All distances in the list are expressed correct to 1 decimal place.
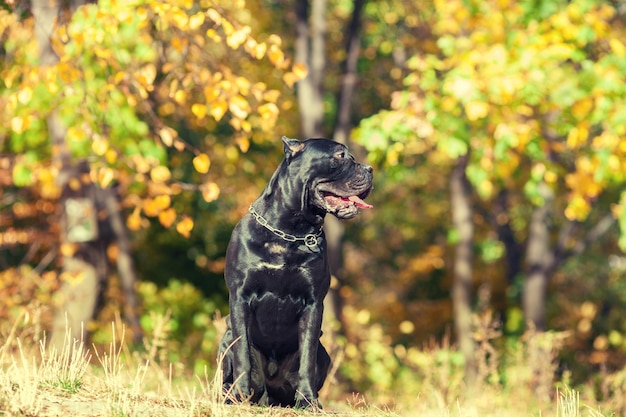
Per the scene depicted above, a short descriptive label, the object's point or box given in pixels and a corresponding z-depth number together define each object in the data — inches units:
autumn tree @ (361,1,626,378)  412.8
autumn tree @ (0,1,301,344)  321.1
